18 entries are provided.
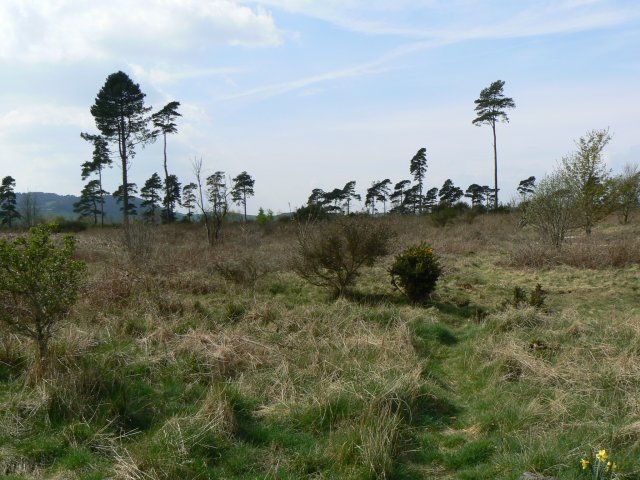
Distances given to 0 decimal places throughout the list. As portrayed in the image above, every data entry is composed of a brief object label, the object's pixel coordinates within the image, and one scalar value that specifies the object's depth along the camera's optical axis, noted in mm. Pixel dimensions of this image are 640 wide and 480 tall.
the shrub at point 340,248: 11023
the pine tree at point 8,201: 46281
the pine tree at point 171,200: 44312
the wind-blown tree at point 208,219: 22662
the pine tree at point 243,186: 53688
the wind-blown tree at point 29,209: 39200
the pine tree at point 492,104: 40031
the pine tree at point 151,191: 51031
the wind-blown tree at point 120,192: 46334
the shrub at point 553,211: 16953
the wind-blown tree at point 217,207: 23672
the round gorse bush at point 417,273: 10484
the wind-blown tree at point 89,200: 47406
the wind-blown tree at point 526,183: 54088
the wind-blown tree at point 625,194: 24547
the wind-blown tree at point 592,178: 22814
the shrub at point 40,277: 5793
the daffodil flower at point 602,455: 3035
